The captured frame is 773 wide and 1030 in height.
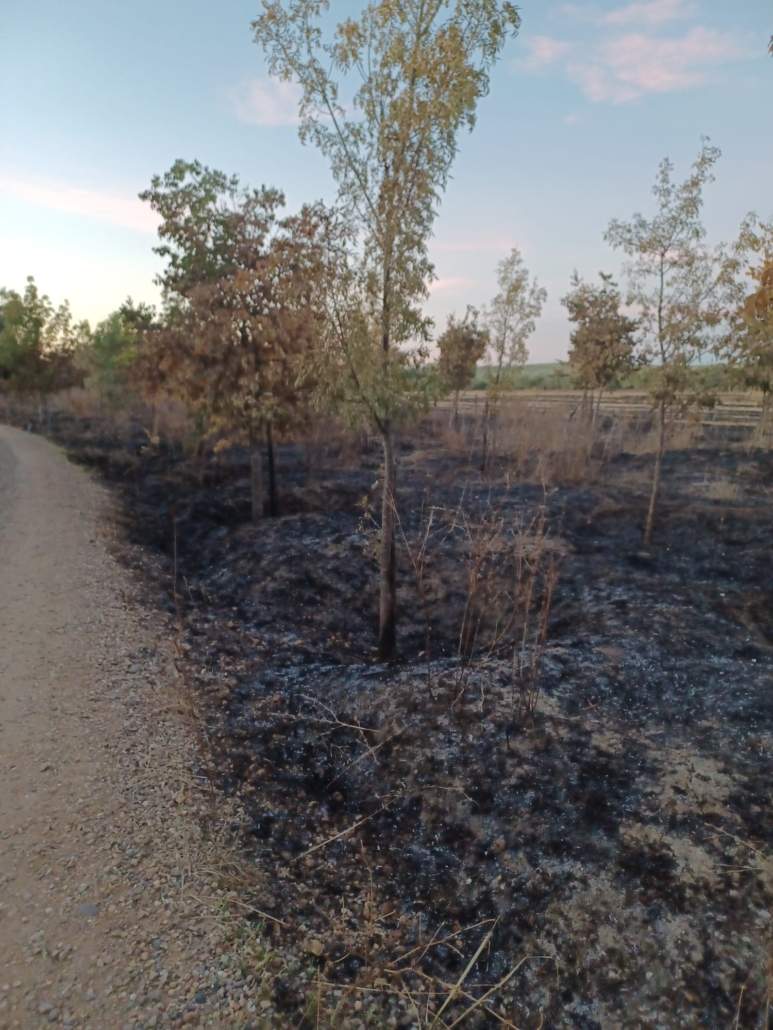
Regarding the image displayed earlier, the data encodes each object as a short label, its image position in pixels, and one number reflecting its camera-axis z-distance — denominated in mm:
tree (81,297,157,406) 27177
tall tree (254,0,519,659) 5363
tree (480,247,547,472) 15859
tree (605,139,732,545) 9195
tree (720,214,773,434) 7801
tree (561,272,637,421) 19703
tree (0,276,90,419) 26297
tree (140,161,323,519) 10562
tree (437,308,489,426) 23297
